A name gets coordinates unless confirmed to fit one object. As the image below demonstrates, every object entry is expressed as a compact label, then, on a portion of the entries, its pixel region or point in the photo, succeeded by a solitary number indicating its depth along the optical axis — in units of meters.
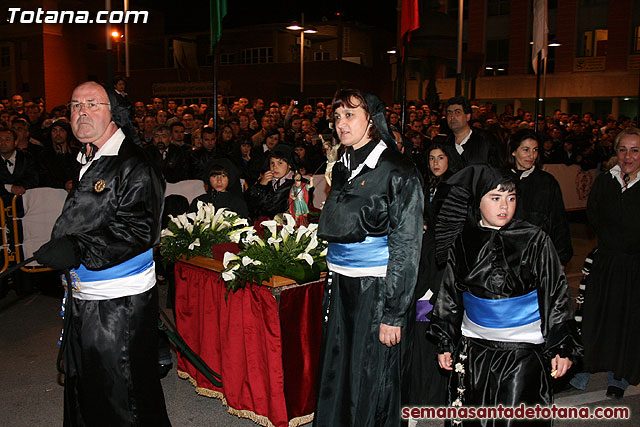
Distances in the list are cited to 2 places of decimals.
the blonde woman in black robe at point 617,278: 5.00
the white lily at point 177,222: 5.35
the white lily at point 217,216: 5.35
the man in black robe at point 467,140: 6.54
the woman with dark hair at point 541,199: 5.41
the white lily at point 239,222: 5.41
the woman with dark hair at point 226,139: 10.91
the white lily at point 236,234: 5.18
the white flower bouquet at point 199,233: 5.18
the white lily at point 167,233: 5.33
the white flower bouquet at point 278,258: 4.34
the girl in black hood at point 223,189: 6.49
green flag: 9.22
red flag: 9.09
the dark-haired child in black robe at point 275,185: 6.58
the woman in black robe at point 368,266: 3.49
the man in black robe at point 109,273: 3.36
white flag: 10.02
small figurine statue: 6.29
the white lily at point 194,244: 5.10
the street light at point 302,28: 21.70
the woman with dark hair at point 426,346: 4.53
